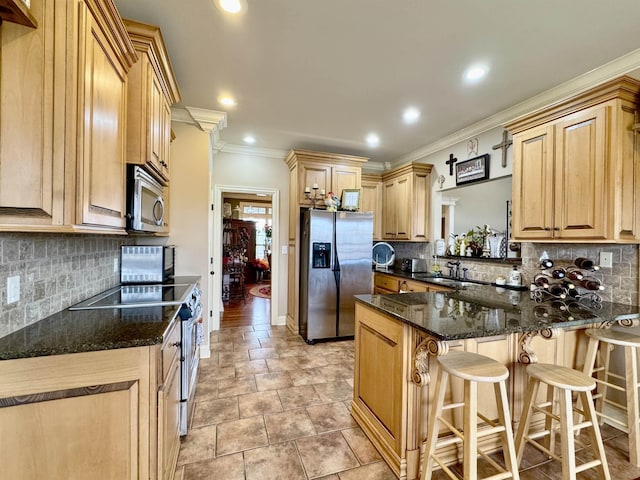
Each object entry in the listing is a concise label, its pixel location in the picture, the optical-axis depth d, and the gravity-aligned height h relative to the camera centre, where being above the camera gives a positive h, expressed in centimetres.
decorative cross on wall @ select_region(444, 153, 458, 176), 379 +107
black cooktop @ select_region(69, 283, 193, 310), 177 -41
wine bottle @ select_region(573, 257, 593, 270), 220 -15
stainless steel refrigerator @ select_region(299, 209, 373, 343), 372 -38
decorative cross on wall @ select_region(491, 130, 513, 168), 302 +103
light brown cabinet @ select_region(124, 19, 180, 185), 171 +89
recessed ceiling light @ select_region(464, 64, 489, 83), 226 +137
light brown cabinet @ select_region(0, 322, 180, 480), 103 -68
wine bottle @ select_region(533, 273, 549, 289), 238 -32
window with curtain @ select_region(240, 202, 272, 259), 922 +68
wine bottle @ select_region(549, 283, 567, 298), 223 -37
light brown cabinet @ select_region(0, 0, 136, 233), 98 +43
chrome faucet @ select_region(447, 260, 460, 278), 361 -34
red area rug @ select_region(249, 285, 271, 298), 674 -129
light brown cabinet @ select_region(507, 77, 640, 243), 192 +55
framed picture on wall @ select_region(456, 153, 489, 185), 328 +87
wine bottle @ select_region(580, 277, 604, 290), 207 -29
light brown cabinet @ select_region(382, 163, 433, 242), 417 +59
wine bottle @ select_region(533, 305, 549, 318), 174 -44
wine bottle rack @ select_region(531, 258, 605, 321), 200 -35
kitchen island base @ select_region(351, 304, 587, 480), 160 -84
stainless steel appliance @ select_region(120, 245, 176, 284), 254 -23
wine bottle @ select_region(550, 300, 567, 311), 195 -44
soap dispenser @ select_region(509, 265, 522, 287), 281 -35
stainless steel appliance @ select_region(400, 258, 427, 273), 414 -34
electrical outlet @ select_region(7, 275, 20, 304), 121 -23
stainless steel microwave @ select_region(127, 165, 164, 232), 167 +24
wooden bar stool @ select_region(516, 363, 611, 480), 136 -89
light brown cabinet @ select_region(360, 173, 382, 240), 476 +71
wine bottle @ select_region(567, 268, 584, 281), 217 -24
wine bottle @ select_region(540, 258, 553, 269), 246 -17
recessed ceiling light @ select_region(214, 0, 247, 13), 167 +138
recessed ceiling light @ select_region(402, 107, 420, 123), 304 +139
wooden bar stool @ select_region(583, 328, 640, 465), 174 -83
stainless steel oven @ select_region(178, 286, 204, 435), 183 -86
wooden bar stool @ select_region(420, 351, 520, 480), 129 -80
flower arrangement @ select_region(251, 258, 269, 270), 870 -74
